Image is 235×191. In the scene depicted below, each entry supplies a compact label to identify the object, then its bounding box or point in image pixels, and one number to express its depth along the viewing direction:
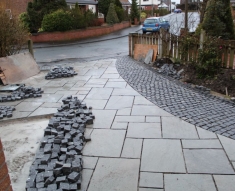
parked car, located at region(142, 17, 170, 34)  22.50
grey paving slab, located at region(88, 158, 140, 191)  2.86
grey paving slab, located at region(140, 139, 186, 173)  3.16
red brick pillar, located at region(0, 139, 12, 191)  1.79
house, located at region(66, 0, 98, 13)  27.80
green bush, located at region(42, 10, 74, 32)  20.17
